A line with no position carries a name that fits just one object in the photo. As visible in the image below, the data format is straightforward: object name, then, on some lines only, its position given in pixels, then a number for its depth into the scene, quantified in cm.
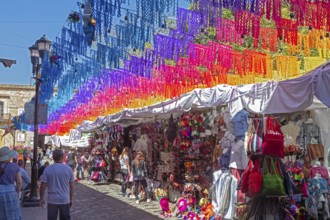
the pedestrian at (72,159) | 2385
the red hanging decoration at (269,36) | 996
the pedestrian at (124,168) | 1616
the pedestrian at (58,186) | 660
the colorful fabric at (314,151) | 898
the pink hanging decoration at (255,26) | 835
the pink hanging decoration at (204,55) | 1084
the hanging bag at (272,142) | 705
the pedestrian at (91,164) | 2138
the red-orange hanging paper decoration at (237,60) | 1073
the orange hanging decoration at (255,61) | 1040
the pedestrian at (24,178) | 1073
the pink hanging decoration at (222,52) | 1075
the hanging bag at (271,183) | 691
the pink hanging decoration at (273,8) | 734
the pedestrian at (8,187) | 658
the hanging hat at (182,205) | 1095
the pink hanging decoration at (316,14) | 759
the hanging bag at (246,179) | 722
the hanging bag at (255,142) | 713
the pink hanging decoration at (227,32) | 978
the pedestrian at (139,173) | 1413
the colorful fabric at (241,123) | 912
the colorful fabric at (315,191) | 851
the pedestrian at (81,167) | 2438
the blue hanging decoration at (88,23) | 873
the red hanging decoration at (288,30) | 880
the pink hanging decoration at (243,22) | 816
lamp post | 1338
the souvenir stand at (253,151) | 709
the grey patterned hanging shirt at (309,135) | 922
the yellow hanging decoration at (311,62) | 984
